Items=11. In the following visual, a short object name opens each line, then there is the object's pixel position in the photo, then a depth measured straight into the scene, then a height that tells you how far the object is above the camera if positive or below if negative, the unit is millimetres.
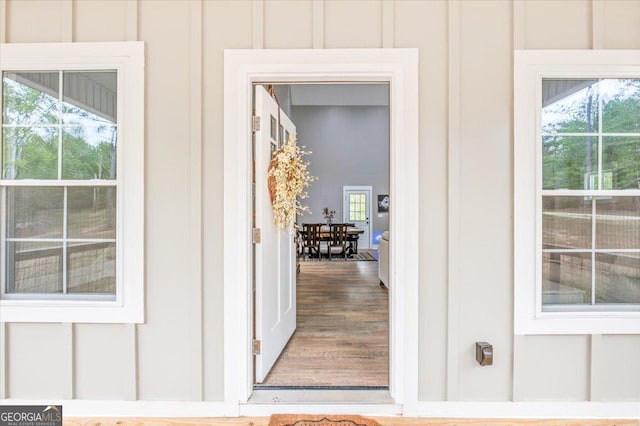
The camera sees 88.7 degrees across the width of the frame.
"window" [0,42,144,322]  2059 +177
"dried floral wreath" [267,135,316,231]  2523 +233
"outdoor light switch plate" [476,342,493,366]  1988 -863
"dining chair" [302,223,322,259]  8742 -689
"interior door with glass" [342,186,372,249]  11664 +203
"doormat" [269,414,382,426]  1988 -1288
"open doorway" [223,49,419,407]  2045 +213
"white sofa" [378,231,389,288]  5168 -781
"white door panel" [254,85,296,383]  2256 -374
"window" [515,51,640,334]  2029 +132
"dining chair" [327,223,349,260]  8766 -710
